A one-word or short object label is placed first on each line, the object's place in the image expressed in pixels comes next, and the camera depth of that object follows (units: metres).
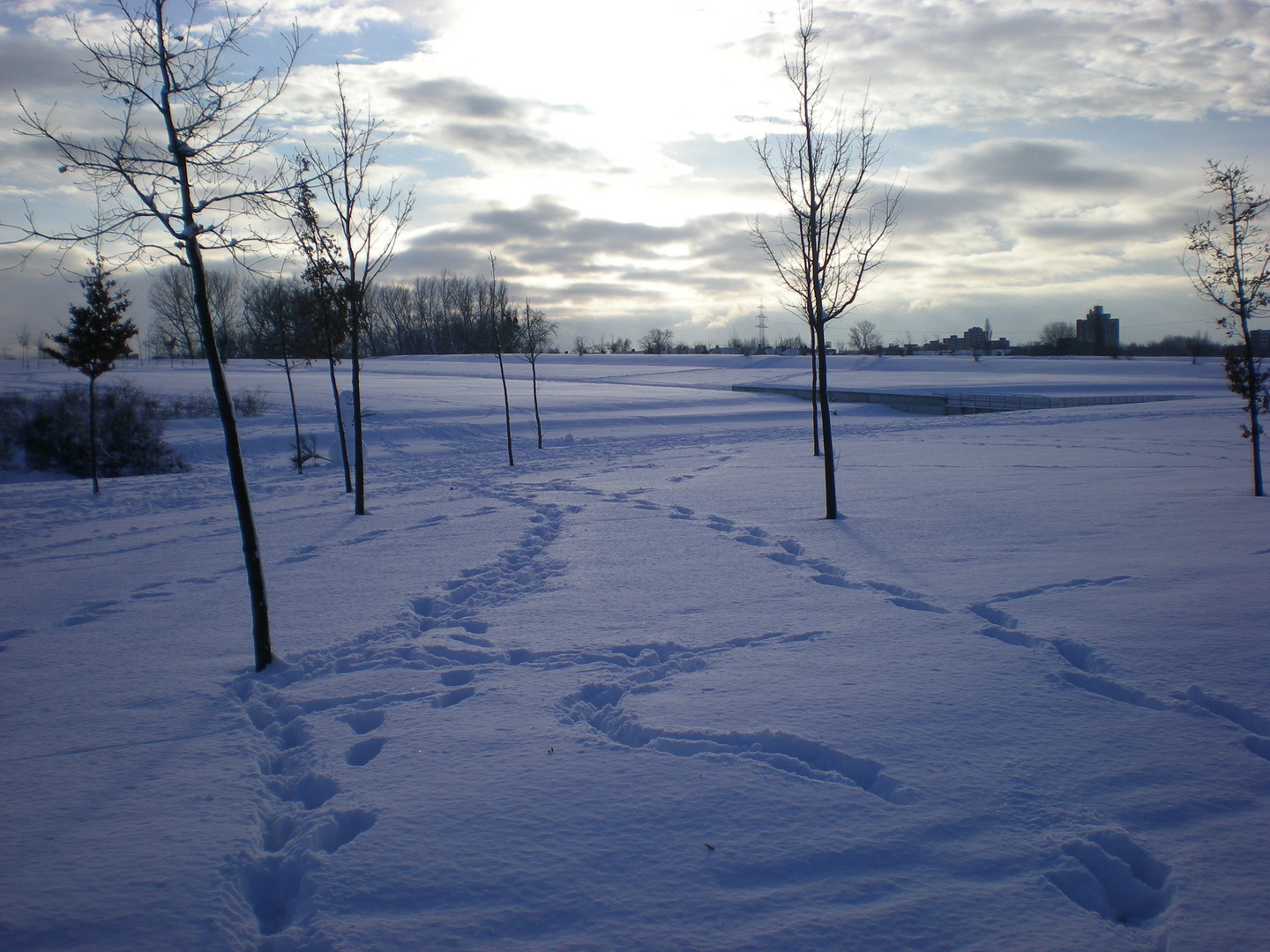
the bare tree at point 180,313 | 72.00
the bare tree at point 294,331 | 17.22
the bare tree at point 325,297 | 14.14
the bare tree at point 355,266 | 12.77
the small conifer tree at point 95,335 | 19.50
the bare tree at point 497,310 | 24.34
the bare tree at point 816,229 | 10.77
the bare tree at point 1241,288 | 12.47
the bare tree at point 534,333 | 25.16
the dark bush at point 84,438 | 24.50
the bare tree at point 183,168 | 5.32
